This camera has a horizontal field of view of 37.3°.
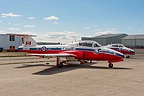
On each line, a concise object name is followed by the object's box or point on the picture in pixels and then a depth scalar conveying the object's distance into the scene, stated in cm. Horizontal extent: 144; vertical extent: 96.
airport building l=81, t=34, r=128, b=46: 11488
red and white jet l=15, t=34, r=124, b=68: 1827
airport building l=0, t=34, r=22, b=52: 6538
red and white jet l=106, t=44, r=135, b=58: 3291
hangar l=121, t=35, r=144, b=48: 10688
